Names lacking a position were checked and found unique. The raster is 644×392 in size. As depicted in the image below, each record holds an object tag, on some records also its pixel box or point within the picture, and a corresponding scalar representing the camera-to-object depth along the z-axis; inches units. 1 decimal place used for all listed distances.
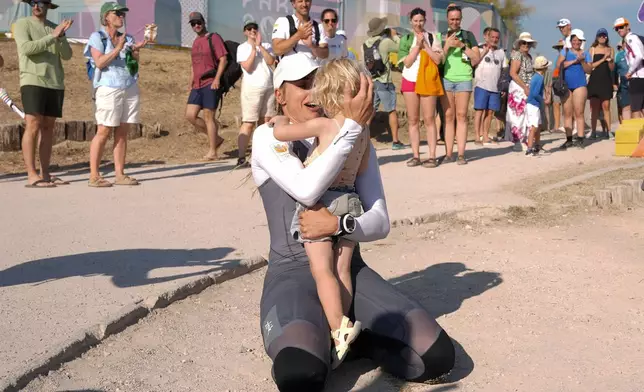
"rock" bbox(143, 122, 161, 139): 518.0
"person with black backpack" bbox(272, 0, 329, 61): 331.0
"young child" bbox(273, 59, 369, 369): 151.6
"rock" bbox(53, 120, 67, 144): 487.5
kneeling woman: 143.7
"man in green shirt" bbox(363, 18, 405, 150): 507.8
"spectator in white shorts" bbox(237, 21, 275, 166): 417.4
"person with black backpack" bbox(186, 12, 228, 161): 446.3
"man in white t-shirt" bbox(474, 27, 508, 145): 511.7
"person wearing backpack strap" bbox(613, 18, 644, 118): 501.0
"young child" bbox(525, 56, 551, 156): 473.1
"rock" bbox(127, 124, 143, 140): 508.4
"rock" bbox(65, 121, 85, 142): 495.5
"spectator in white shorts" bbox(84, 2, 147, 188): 341.4
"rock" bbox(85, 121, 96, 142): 502.6
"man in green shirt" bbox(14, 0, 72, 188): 337.1
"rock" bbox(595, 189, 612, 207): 322.3
